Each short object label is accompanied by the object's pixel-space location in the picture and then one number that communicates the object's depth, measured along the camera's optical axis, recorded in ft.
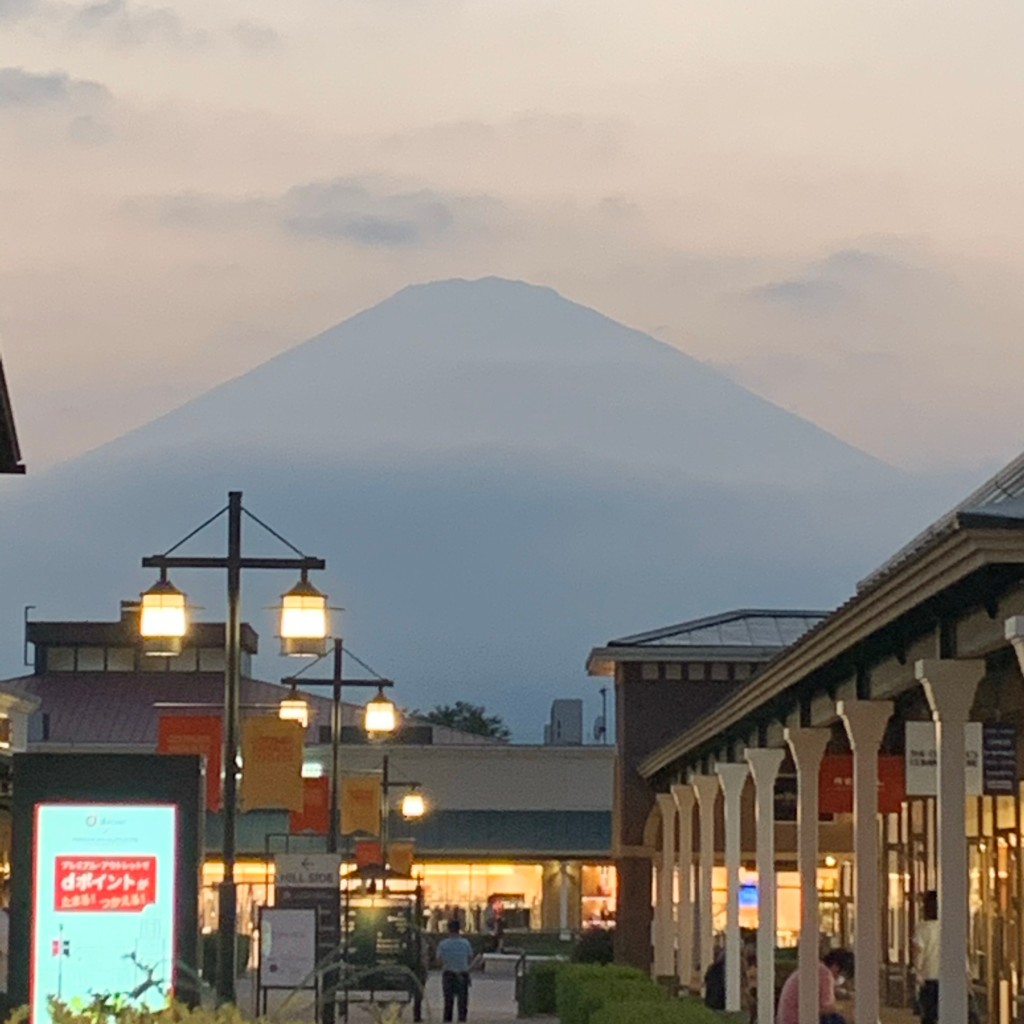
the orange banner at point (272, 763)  113.70
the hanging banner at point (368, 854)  200.75
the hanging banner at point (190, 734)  116.67
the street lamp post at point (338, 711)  127.75
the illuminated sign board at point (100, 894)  61.57
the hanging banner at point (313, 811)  163.32
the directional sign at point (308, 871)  108.06
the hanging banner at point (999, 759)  70.59
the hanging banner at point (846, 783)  99.76
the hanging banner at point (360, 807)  158.81
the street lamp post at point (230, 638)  78.07
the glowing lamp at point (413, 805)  186.91
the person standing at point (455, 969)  141.38
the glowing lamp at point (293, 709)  137.28
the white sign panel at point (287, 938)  101.91
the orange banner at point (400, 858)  209.87
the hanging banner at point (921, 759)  78.64
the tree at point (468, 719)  603.67
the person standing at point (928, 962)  89.30
